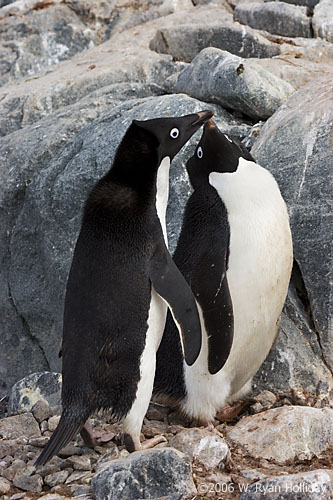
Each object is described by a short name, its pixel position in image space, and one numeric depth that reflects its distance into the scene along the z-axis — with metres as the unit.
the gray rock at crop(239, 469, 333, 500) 4.77
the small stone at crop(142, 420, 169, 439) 7.37
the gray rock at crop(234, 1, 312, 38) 17.92
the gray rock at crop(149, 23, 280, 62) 15.77
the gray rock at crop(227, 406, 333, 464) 6.38
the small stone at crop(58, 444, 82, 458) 6.75
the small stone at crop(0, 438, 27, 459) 6.86
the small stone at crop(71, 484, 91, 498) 5.77
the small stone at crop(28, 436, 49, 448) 6.98
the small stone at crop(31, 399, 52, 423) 7.74
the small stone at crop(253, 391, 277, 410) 7.89
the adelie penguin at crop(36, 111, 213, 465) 6.49
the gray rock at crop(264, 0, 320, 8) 19.28
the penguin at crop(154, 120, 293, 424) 7.53
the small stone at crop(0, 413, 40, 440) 7.40
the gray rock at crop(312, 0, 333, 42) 17.41
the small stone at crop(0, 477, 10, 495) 5.97
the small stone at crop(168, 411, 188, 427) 7.95
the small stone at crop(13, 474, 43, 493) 6.03
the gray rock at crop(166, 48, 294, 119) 10.54
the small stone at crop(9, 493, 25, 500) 5.81
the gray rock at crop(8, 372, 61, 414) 8.17
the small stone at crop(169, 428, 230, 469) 6.17
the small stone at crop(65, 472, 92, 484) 6.08
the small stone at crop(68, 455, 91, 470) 6.37
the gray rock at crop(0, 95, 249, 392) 10.21
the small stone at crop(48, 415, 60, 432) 7.55
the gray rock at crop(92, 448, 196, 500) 5.38
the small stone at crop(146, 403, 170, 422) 8.06
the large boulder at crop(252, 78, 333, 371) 8.23
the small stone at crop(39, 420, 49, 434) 7.56
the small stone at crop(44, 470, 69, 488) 6.15
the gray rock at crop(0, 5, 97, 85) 20.42
